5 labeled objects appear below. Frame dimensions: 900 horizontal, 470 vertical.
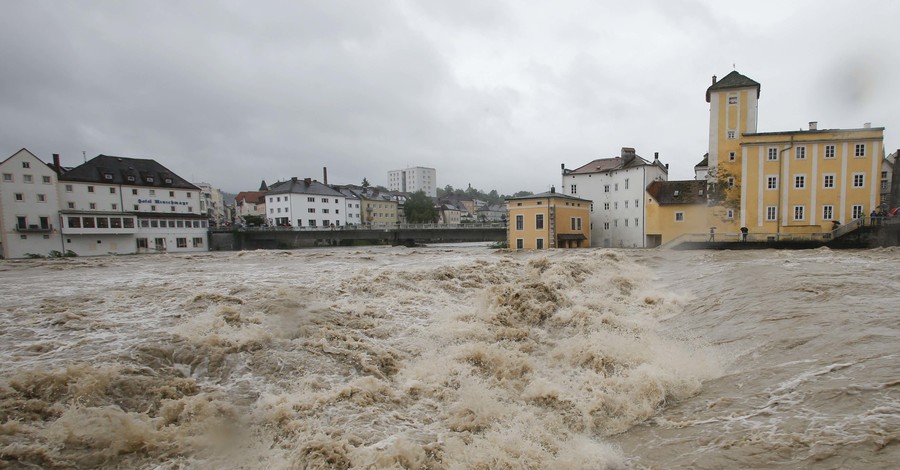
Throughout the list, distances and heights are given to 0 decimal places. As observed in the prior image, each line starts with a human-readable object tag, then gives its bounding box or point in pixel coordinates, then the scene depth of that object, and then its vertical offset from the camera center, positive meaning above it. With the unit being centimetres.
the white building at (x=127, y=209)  3859 +199
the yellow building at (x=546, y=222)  3803 -57
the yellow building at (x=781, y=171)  2845 +298
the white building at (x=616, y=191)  3991 +257
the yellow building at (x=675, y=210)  3531 +28
